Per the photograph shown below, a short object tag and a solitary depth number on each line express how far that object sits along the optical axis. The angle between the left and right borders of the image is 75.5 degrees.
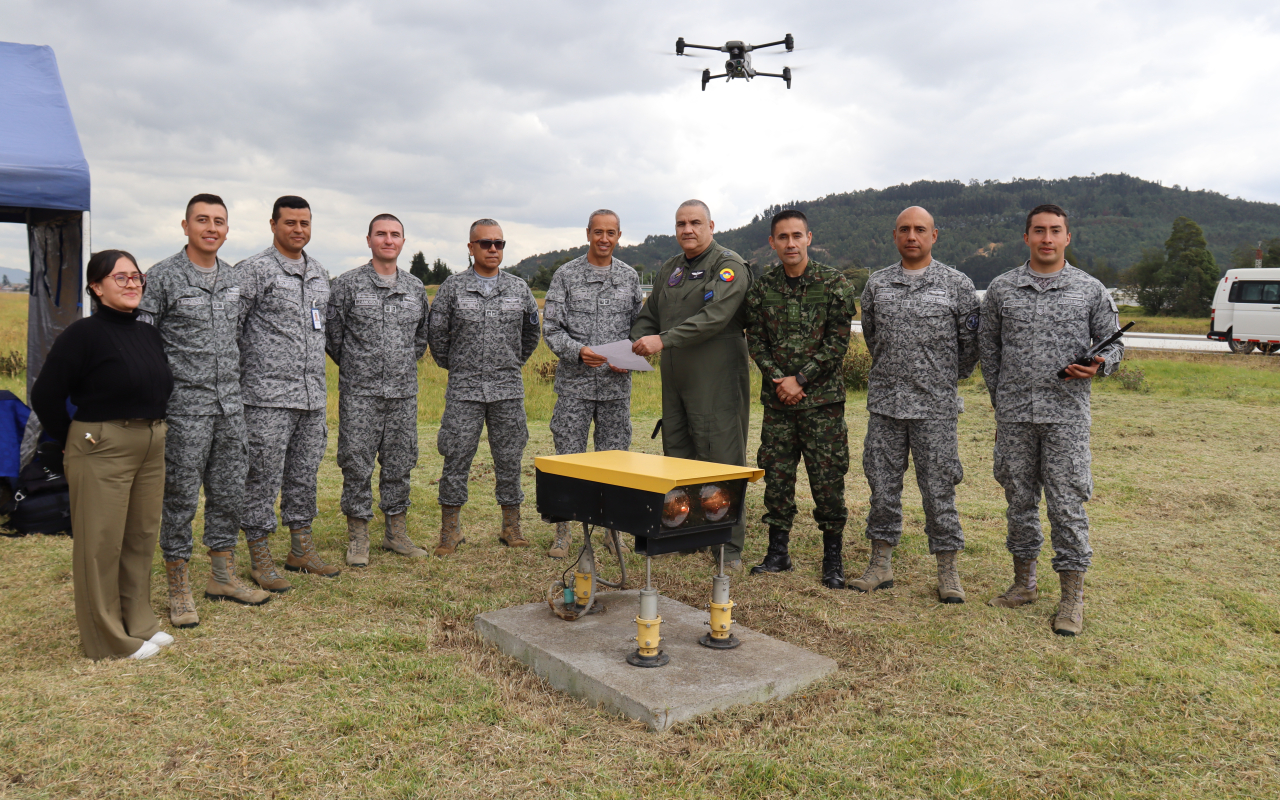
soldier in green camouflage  4.54
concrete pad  3.02
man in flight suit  4.77
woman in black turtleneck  3.31
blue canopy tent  4.70
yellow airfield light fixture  3.17
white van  20.38
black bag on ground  5.35
